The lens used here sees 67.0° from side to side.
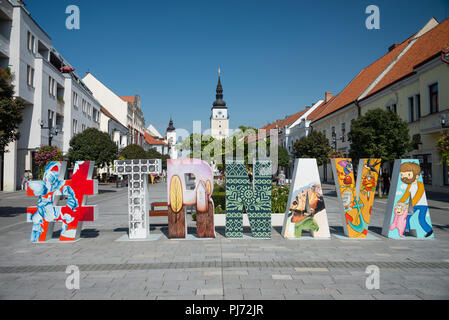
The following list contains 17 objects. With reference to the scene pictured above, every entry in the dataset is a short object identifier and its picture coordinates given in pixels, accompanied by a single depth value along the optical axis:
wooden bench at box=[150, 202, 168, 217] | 9.24
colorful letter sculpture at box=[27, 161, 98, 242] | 8.35
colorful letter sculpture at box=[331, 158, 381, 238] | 8.77
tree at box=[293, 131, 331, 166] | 36.34
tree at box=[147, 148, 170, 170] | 57.60
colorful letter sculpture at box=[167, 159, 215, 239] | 8.62
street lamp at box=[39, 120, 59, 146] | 20.93
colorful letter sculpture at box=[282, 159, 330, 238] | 8.74
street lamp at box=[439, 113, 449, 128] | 16.38
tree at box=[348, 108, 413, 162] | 19.38
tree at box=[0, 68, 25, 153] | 12.20
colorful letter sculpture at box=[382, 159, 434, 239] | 8.70
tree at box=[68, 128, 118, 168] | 25.36
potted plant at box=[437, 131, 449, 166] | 10.53
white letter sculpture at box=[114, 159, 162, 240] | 8.67
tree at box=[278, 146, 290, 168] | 44.50
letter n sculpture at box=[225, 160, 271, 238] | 8.69
